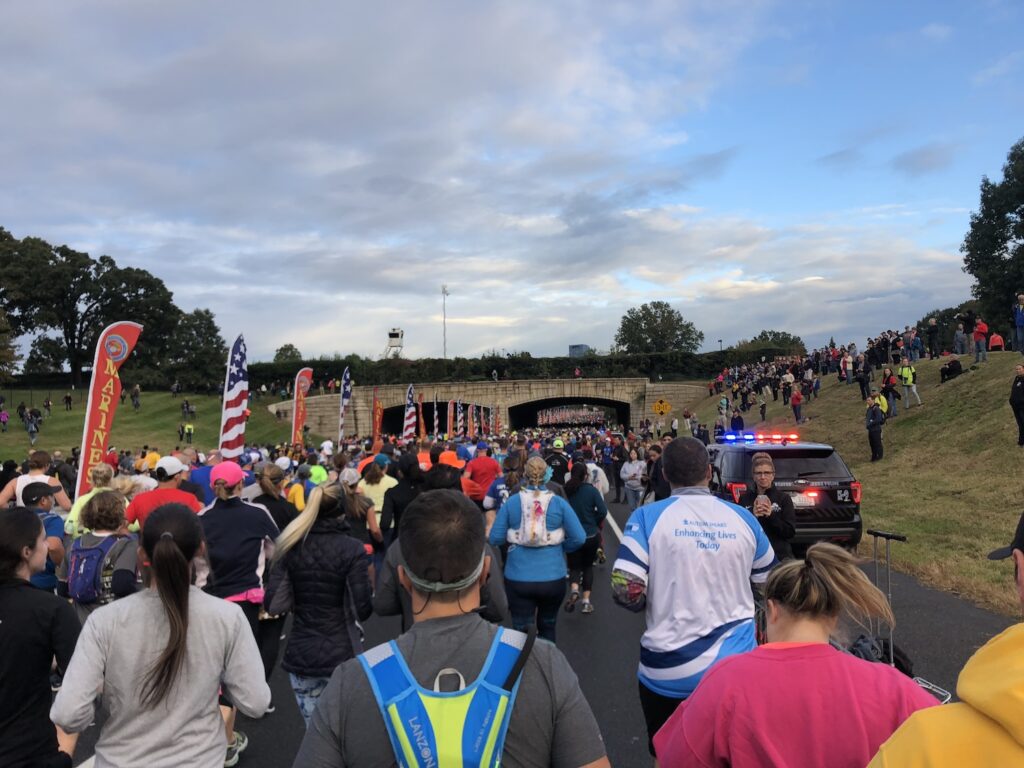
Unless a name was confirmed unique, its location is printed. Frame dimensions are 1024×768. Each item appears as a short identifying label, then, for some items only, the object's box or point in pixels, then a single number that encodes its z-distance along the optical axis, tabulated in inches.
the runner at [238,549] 199.0
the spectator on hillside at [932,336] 1232.3
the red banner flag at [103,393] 397.4
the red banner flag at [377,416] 1148.5
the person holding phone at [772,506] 204.1
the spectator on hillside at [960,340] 1143.0
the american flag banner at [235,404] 498.9
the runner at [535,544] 222.8
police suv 365.4
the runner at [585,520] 325.7
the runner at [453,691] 68.6
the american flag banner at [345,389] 1027.5
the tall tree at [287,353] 4682.6
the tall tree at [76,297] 2844.5
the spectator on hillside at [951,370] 985.5
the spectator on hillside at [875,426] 792.6
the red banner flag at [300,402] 753.6
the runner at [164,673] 105.0
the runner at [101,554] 183.5
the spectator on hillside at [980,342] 994.1
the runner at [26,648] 114.7
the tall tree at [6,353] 2052.2
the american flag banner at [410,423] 1101.7
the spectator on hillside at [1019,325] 869.8
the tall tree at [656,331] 4835.1
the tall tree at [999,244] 1919.3
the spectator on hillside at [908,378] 942.4
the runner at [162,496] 223.7
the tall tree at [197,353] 2758.4
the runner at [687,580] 135.0
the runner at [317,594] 167.6
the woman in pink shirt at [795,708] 77.4
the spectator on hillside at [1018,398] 613.9
